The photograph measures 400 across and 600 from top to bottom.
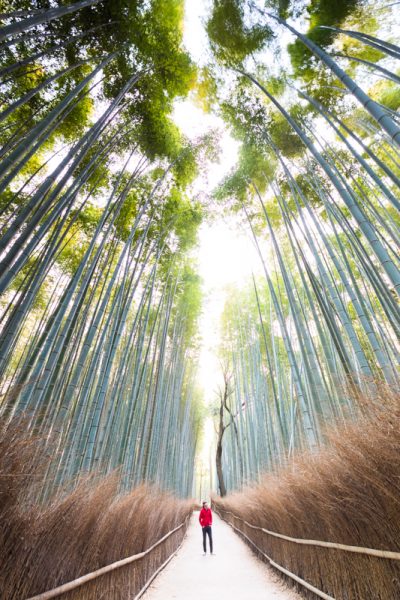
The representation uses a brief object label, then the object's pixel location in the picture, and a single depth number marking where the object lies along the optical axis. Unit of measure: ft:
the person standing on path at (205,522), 16.31
